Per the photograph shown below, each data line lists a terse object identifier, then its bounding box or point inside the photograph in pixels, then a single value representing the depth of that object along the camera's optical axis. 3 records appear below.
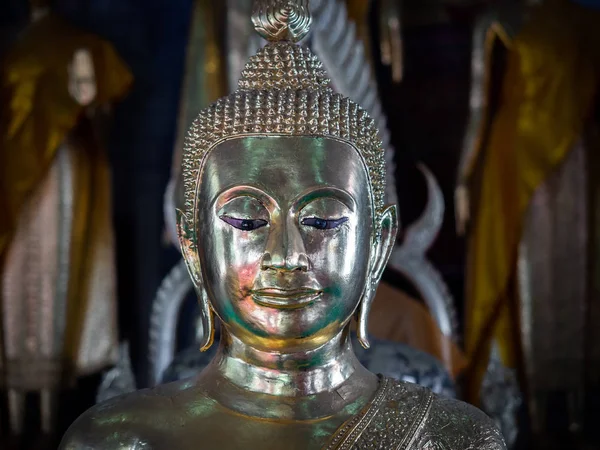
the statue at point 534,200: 3.36
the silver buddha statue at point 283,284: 1.53
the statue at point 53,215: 3.49
